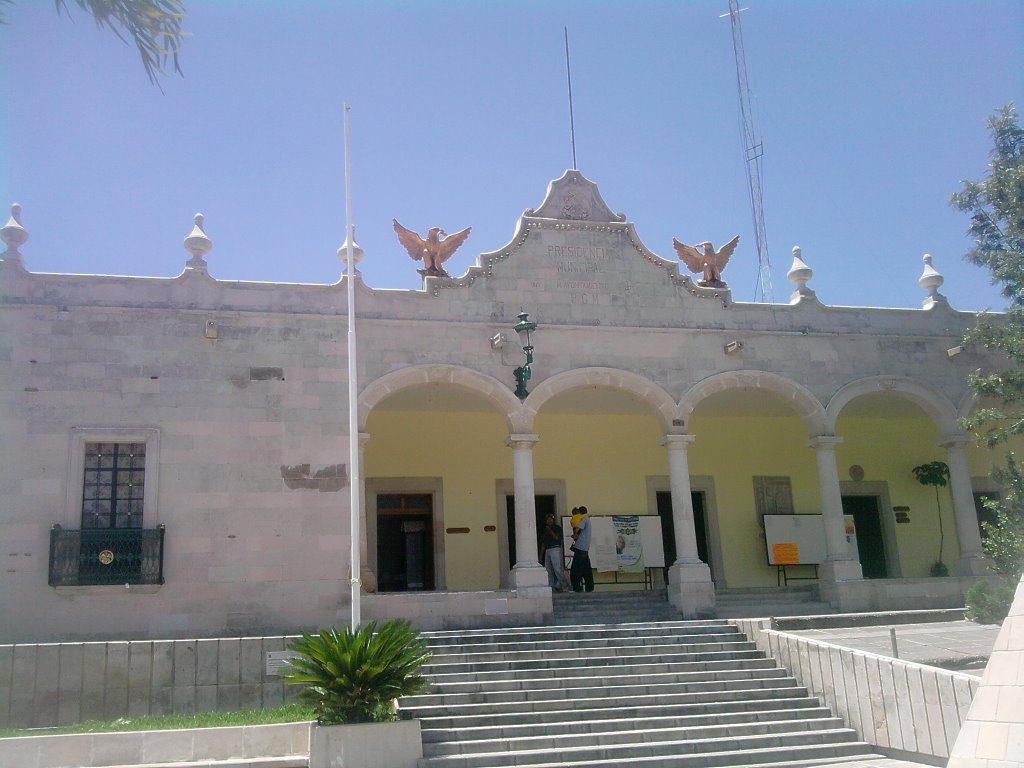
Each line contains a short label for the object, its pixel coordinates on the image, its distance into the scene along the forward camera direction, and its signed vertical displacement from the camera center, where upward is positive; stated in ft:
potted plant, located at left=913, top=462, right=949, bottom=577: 68.90 +6.73
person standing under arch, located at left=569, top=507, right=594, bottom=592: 56.34 +1.64
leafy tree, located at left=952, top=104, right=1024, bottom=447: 50.26 +16.64
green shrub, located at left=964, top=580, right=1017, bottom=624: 46.78 -1.43
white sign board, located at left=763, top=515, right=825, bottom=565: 65.82 +2.62
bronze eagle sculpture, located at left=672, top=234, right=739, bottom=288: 59.21 +19.01
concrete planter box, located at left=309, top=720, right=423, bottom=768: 32.01 -4.59
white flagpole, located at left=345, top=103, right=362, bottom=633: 37.32 +6.03
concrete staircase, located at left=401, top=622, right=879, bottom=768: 34.78 -4.32
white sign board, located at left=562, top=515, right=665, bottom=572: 61.93 +2.79
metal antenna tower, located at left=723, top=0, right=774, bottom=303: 89.67 +31.70
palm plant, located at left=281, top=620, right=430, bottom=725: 32.68 -2.36
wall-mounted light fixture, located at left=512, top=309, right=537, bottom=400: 48.80 +12.02
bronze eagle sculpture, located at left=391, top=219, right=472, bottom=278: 55.36 +19.18
